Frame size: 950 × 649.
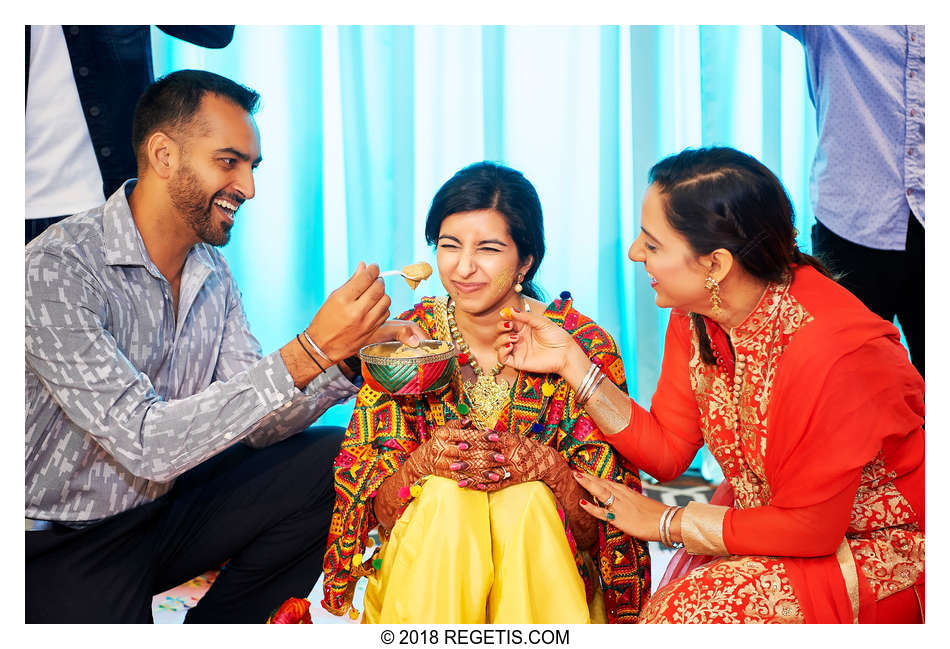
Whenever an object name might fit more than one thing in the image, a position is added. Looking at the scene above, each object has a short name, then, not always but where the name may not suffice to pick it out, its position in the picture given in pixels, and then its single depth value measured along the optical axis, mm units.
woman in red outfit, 1698
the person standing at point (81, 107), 2211
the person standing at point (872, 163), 2346
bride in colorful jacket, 1800
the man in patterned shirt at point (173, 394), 1954
